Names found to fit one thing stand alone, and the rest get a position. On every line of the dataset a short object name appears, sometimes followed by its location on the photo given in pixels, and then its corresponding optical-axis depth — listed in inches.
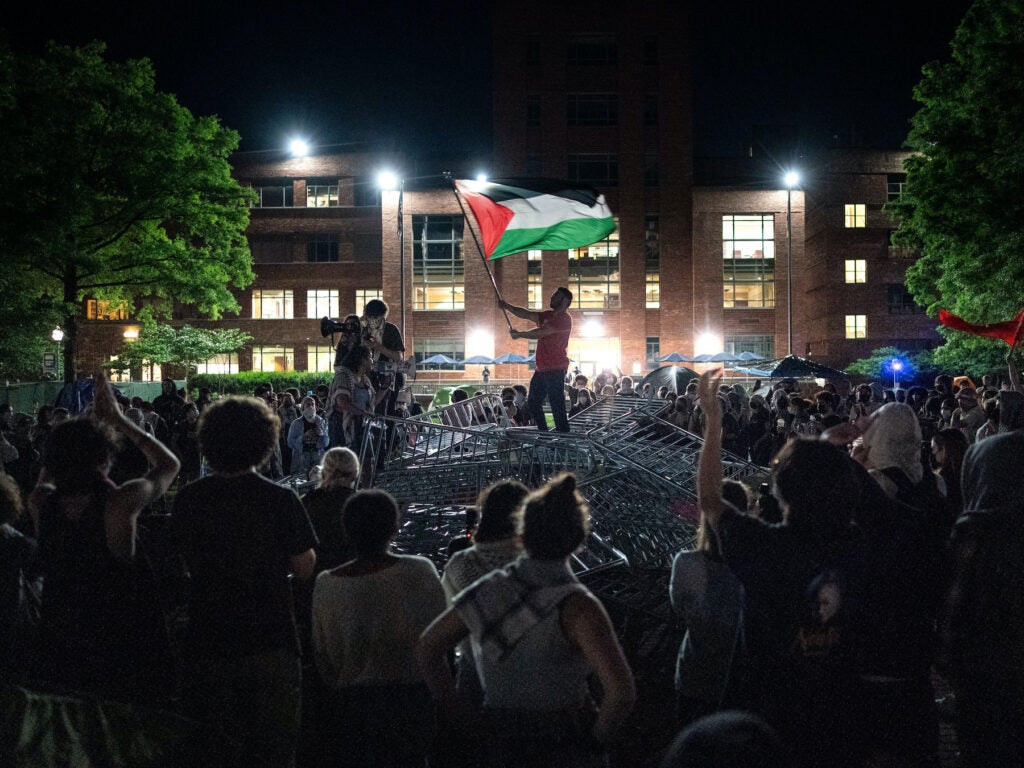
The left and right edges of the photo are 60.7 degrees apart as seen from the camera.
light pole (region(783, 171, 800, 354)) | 1537.2
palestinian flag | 413.4
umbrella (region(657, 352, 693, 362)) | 1749.5
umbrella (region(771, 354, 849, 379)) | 818.2
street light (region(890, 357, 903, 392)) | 1068.5
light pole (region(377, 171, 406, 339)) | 1870.6
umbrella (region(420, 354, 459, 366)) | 1606.2
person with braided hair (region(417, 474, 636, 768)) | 107.4
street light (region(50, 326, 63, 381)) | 997.8
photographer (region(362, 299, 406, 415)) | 320.8
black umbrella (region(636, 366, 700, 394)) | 881.0
